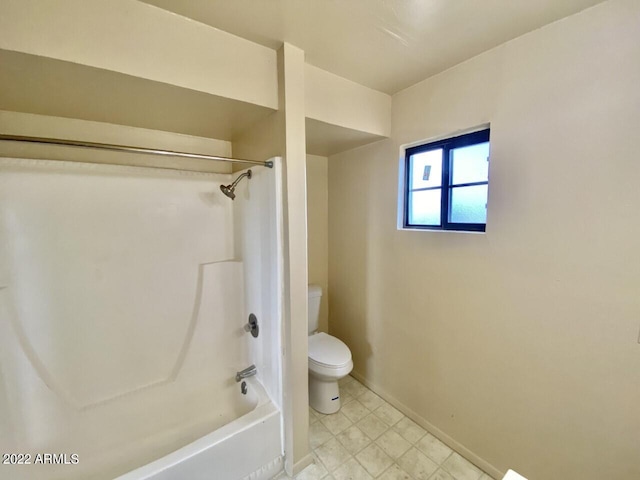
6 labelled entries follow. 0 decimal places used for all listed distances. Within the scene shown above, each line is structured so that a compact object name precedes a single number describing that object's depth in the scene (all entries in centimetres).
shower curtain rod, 95
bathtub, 114
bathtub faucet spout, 174
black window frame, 149
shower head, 166
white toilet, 180
